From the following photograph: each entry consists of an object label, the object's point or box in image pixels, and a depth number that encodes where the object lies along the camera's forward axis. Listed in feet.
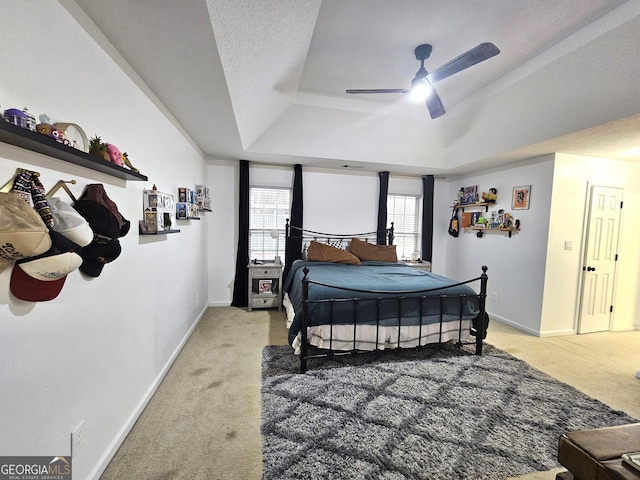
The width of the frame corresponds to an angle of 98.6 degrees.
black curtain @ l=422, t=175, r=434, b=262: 16.14
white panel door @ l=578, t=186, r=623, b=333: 11.59
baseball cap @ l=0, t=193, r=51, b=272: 2.72
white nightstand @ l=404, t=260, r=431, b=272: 15.44
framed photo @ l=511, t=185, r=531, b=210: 11.97
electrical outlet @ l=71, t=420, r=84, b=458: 4.06
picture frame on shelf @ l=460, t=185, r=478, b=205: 14.81
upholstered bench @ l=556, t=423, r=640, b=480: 3.12
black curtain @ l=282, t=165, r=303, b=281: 14.26
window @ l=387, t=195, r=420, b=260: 16.37
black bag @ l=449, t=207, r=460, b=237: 15.93
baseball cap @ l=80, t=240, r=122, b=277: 4.22
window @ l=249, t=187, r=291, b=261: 14.52
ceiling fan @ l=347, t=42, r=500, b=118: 6.09
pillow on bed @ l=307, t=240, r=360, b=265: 13.24
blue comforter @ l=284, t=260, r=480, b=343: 8.11
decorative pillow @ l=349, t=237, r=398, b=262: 14.08
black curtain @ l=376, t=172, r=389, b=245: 15.39
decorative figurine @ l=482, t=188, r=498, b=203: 13.53
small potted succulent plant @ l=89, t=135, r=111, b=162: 4.41
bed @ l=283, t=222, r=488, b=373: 8.07
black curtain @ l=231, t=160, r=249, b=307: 13.69
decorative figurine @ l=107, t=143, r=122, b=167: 4.62
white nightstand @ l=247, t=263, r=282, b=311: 13.19
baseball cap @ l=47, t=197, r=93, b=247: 3.47
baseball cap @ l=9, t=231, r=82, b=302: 3.07
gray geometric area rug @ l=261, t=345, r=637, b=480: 5.01
